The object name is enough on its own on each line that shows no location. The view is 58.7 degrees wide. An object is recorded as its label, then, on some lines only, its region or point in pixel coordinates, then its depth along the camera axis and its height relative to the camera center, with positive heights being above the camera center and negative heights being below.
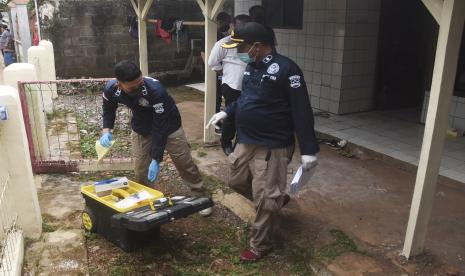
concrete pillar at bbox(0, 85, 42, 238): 3.11 -1.06
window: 7.31 +0.24
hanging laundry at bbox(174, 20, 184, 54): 9.01 +0.00
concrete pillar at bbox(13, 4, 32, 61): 11.55 -0.11
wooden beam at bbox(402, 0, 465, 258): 2.69 -0.63
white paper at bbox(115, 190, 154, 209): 3.18 -1.34
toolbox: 2.95 -1.36
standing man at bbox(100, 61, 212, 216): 3.39 -0.84
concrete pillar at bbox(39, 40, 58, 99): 8.31 -0.81
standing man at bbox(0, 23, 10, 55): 12.68 -0.46
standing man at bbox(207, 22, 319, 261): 2.97 -0.71
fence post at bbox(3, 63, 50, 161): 4.87 -0.93
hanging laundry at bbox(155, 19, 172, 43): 9.17 -0.13
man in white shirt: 4.81 -0.47
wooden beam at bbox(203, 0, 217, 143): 5.45 -0.72
